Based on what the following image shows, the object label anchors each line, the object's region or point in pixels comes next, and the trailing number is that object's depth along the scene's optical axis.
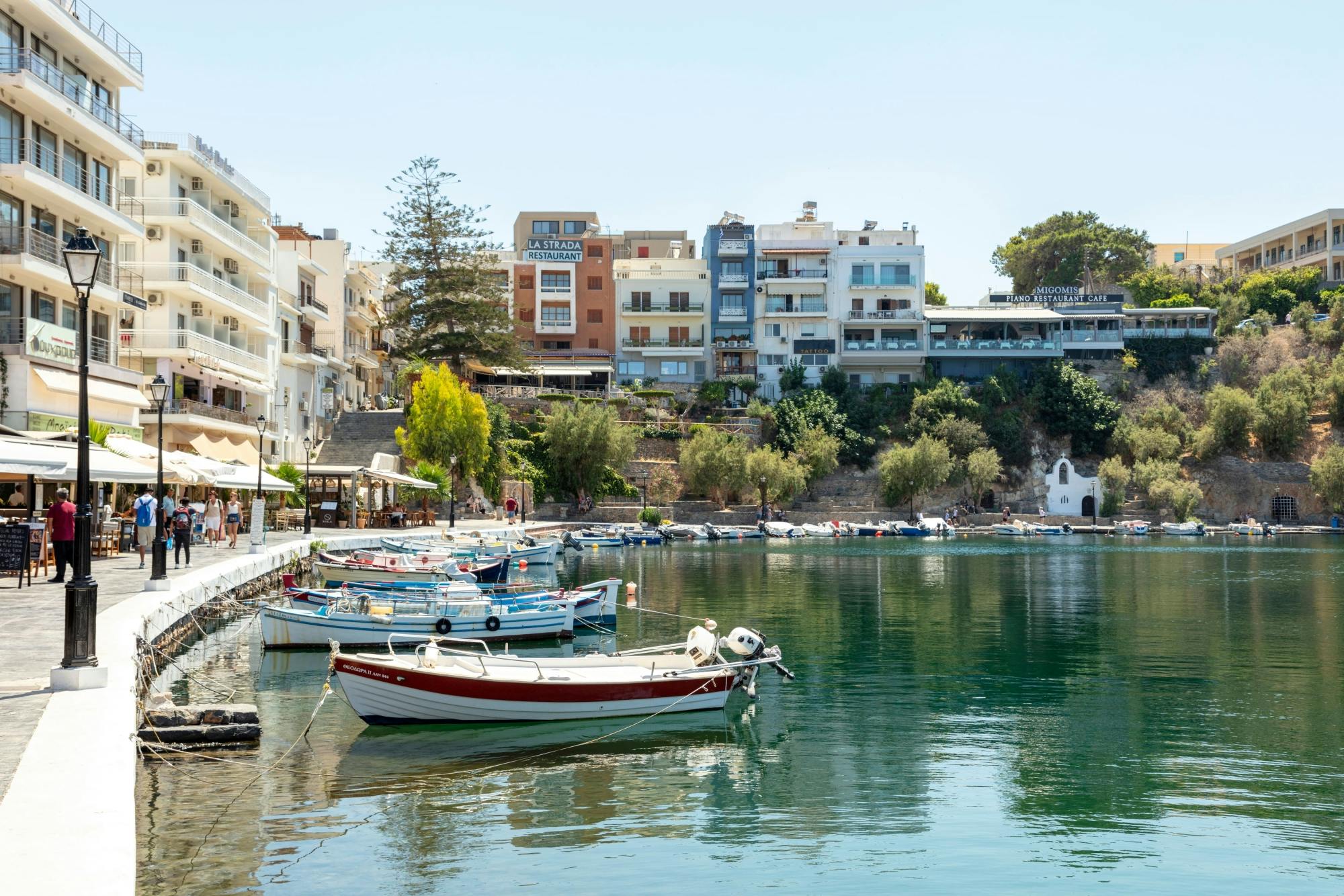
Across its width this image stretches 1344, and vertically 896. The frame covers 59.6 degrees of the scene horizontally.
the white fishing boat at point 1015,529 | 80.88
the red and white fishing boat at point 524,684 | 18.11
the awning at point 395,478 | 54.97
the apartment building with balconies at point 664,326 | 93.94
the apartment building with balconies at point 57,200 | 33.97
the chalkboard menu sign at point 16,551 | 24.64
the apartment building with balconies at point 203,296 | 52.03
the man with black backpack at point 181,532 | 31.84
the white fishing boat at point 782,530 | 74.81
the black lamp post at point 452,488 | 62.57
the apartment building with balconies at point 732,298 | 93.75
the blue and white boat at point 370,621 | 25.94
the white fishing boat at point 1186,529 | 81.38
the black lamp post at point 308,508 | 47.34
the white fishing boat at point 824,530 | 76.00
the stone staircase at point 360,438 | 68.44
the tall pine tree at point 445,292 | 76.88
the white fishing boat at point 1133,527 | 80.38
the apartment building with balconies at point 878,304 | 93.19
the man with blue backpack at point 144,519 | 29.98
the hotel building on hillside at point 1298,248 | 105.50
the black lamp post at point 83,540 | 13.98
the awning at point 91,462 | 24.45
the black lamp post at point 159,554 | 24.77
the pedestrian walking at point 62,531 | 23.83
